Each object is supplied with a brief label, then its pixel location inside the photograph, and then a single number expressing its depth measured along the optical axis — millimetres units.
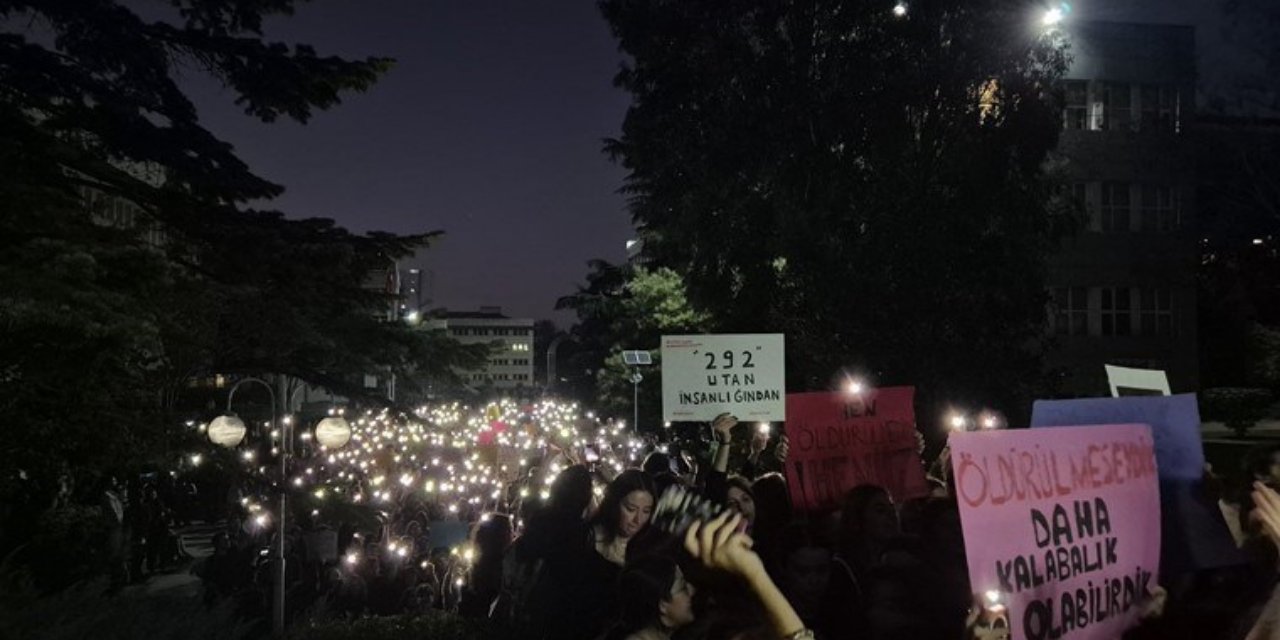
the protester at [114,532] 8383
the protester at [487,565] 7941
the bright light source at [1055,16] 19375
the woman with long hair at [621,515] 5355
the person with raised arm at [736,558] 3273
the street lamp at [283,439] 10859
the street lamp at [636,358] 25548
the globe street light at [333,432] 12109
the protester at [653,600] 3656
